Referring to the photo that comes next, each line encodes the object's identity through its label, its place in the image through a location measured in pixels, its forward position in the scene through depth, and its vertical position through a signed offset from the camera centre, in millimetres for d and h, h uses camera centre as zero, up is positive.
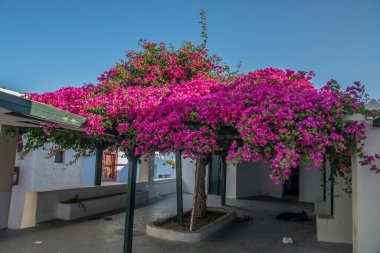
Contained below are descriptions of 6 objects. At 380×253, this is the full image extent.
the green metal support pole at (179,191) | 9172 -865
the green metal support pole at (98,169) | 12591 -491
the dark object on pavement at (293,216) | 10891 -1695
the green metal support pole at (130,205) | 6034 -871
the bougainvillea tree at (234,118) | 4445 +659
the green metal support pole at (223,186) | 14117 -1036
